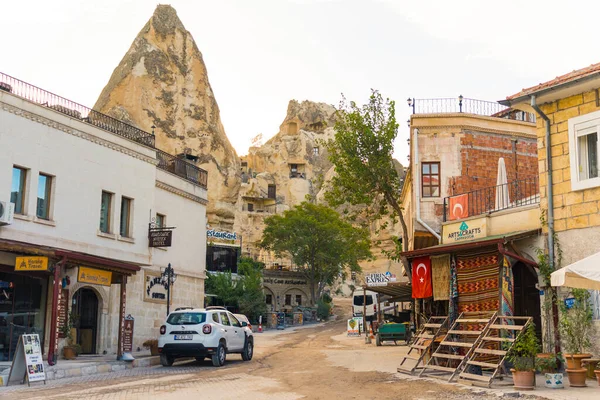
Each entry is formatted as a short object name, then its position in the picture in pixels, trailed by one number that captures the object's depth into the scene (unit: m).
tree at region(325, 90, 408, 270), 27.73
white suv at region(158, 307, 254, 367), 17.81
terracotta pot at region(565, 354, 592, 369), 12.18
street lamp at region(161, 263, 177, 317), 24.72
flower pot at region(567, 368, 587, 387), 12.07
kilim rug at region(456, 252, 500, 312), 15.85
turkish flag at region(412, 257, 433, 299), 18.53
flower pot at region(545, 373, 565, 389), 11.93
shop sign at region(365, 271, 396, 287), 35.64
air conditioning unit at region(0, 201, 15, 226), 17.19
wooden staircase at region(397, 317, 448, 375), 14.98
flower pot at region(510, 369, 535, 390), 11.77
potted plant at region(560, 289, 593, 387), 12.16
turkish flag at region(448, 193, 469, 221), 19.90
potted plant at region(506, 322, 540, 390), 11.79
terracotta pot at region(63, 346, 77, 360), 19.78
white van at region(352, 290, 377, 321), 46.97
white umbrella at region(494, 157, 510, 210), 18.95
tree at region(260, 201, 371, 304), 57.61
